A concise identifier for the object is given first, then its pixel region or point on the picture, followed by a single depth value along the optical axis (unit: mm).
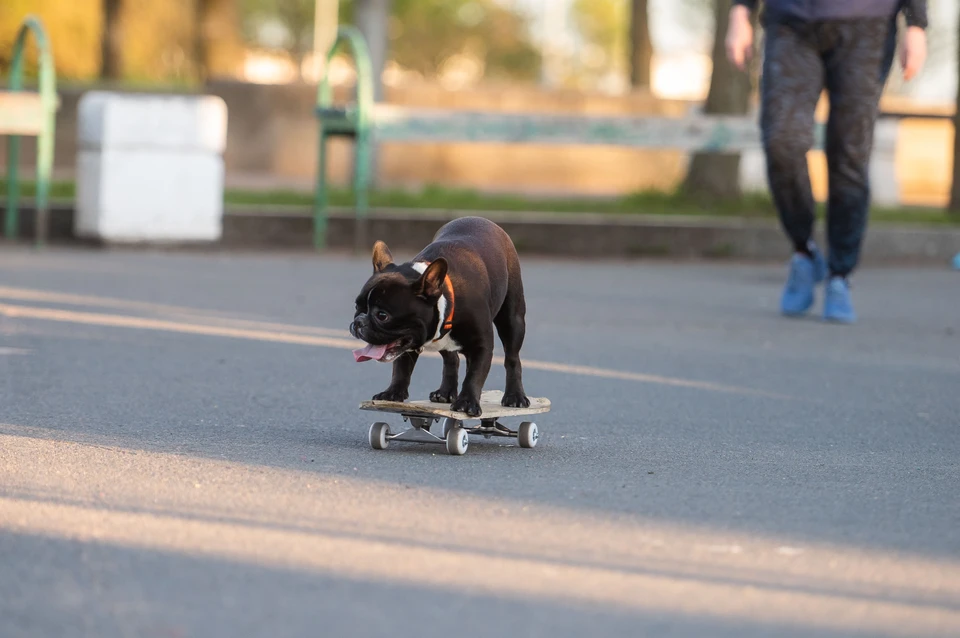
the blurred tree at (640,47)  31266
